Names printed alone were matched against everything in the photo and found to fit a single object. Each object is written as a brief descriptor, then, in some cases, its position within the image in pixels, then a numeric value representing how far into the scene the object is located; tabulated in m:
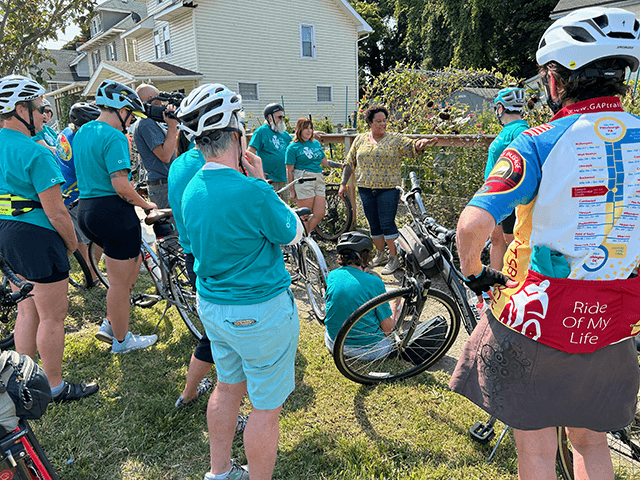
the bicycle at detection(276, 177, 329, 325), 4.12
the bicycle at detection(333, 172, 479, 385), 2.88
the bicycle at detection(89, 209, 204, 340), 3.88
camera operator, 4.11
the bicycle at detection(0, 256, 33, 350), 2.15
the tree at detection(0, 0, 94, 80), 8.30
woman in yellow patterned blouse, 4.90
